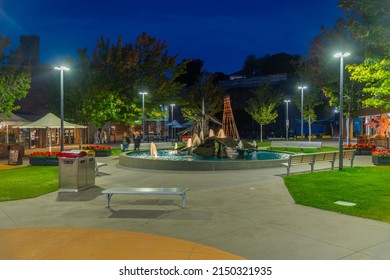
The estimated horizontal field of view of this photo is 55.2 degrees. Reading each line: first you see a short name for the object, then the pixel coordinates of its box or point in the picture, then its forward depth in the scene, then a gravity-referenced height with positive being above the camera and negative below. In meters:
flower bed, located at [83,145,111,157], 27.72 -1.30
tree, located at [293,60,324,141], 53.09 +6.18
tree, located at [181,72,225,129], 58.19 +6.18
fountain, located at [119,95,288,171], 17.89 -1.36
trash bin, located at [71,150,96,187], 12.92 -1.23
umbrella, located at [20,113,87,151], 27.34 +0.77
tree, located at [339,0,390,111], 14.13 +4.15
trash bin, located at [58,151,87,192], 12.05 -1.25
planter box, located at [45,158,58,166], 21.34 -1.60
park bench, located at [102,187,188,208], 9.66 -1.51
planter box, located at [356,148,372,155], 28.36 -1.29
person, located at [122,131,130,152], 31.26 -1.08
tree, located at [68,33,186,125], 38.78 +6.02
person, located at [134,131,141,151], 30.38 -0.67
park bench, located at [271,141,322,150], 30.10 -0.82
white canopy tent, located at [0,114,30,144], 31.25 +1.01
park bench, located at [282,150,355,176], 16.47 -1.08
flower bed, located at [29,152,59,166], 21.38 -1.49
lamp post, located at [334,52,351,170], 18.03 +1.09
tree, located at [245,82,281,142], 54.16 +4.34
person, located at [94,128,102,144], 46.94 -0.44
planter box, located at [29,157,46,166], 21.41 -1.60
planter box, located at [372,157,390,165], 20.75 -1.42
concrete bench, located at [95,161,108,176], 16.87 -1.45
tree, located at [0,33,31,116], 25.88 +3.68
